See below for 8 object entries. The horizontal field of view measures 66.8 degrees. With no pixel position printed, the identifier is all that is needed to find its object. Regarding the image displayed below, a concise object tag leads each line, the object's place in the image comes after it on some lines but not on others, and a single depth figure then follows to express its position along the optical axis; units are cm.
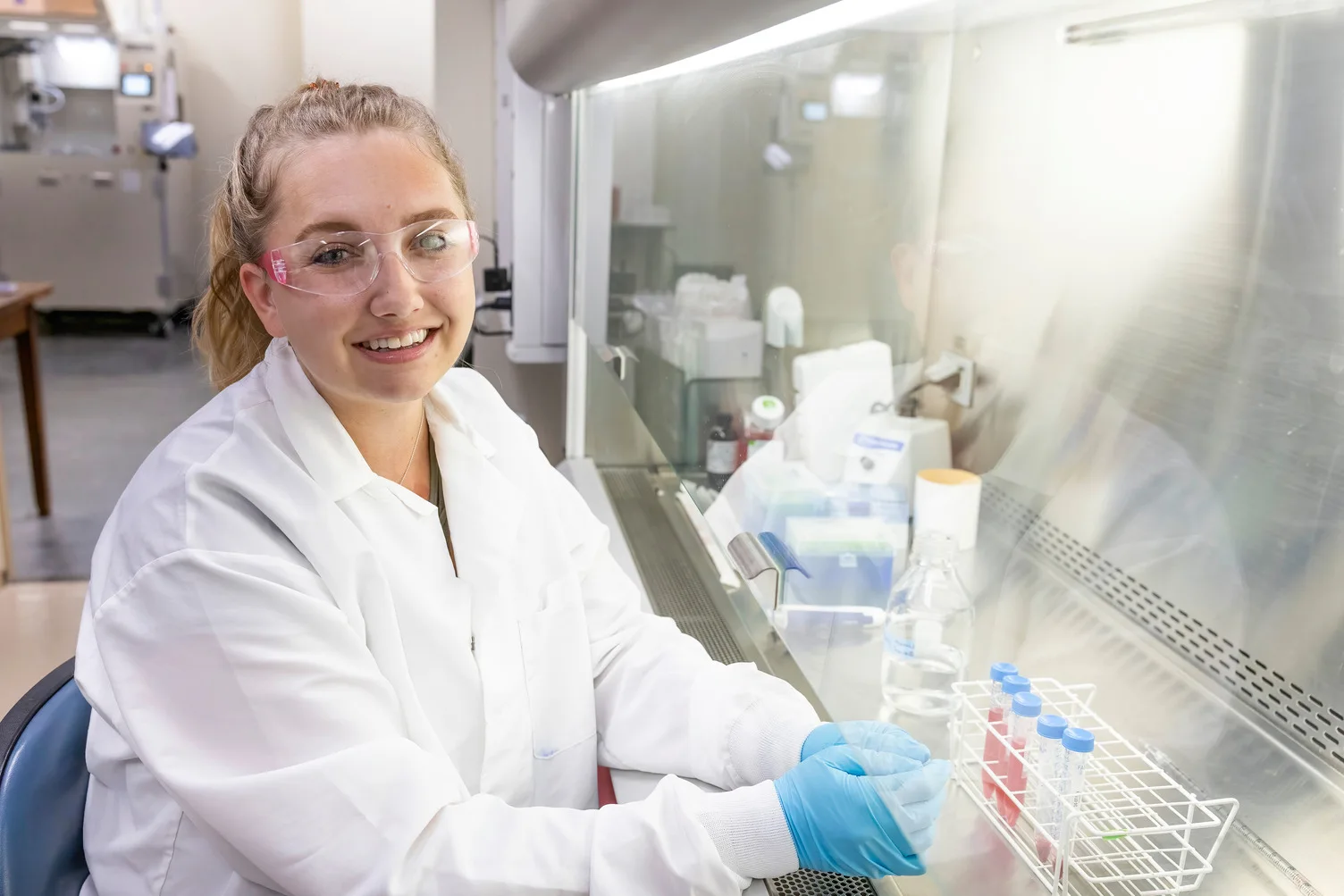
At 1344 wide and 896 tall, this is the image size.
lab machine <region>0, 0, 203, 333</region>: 627
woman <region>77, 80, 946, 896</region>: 90
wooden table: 362
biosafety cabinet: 97
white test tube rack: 79
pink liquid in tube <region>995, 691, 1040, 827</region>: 85
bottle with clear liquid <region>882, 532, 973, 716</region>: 106
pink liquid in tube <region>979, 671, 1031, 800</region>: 89
